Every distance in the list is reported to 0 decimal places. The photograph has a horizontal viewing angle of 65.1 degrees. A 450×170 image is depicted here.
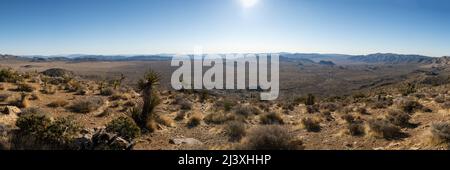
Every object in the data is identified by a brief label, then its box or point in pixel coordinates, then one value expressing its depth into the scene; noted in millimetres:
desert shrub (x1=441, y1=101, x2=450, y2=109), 16641
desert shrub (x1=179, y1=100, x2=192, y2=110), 19703
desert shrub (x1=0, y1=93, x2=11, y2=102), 15858
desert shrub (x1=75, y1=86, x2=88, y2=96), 21692
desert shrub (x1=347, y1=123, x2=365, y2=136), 12854
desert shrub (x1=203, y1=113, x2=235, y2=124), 15898
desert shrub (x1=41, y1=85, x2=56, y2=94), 20152
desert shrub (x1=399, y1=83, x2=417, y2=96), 29602
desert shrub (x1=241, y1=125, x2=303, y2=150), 9609
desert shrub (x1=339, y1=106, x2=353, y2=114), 19297
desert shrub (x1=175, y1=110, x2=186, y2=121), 16453
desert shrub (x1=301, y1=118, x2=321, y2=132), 14609
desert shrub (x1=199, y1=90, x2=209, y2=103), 24839
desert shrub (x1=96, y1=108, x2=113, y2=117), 15205
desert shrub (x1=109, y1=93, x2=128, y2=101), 20812
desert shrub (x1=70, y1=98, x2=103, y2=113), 15500
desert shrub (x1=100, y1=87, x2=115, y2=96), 22547
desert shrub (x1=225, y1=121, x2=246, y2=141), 12719
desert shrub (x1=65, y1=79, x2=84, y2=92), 22662
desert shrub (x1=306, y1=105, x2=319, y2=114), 20881
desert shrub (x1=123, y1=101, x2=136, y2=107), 18516
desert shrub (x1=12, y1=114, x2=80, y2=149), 8851
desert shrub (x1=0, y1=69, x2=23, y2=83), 22800
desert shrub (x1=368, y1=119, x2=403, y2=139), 11922
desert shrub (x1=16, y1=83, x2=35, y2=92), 19875
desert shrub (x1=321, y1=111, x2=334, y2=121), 17075
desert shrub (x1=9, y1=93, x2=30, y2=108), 15100
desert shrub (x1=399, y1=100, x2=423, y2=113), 17328
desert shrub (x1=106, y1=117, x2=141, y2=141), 10562
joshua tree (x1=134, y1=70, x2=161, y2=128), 13341
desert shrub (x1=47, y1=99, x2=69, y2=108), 16280
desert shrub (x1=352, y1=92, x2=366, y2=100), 32881
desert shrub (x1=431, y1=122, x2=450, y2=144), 9682
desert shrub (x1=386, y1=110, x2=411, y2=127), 13734
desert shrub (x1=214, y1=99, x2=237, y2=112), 19650
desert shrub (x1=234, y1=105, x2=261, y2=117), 17691
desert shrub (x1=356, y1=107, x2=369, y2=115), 18877
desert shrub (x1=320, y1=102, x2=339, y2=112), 21391
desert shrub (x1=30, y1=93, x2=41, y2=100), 17341
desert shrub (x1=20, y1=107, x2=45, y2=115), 12289
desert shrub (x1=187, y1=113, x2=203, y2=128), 15297
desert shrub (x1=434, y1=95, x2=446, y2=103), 19603
